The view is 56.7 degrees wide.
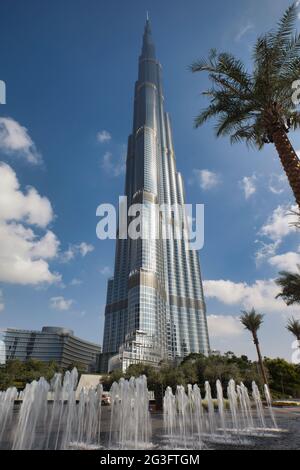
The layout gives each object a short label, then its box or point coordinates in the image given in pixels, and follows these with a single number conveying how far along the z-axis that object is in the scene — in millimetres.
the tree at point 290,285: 27234
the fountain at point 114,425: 12906
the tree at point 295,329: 40475
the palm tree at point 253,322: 39969
